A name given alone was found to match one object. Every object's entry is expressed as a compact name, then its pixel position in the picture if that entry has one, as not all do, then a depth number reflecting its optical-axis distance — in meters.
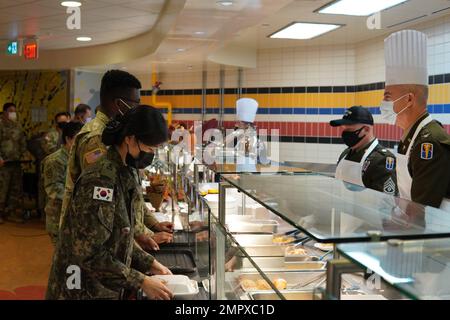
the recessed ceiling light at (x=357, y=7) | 5.27
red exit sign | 7.54
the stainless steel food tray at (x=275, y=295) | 1.43
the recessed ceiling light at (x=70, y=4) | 5.37
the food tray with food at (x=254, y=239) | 2.51
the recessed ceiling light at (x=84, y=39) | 8.19
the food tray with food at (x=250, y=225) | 2.63
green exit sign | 7.69
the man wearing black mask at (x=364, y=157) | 3.51
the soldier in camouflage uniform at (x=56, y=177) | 3.91
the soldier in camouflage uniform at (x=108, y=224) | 1.89
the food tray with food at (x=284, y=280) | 1.91
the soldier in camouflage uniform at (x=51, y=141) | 7.68
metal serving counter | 1.18
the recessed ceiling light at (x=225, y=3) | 4.35
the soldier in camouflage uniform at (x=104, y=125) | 2.58
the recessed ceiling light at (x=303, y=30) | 6.71
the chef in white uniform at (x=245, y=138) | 4.48
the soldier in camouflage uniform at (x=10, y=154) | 8.24
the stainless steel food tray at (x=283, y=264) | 2.36
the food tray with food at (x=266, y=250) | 2.42
